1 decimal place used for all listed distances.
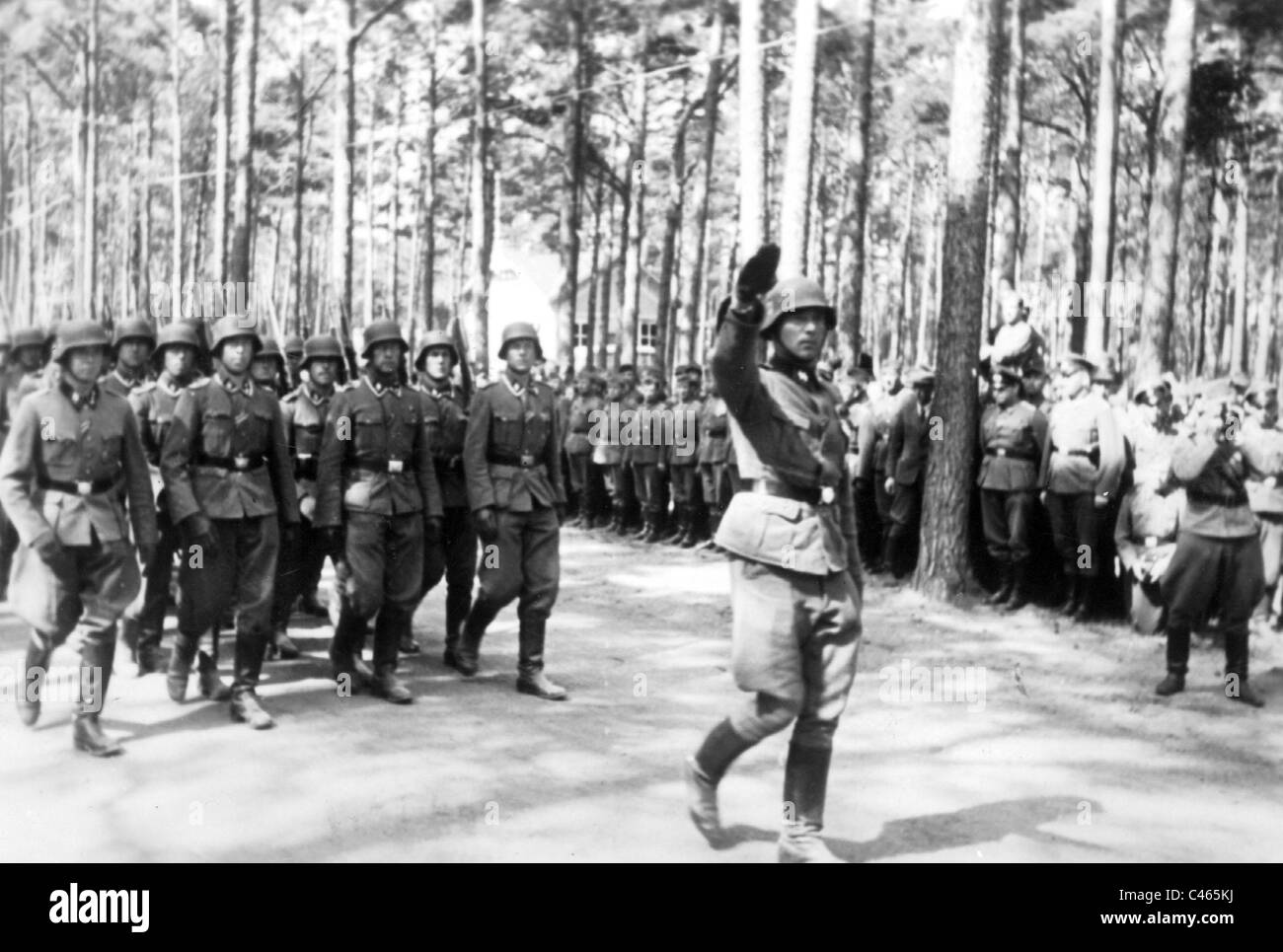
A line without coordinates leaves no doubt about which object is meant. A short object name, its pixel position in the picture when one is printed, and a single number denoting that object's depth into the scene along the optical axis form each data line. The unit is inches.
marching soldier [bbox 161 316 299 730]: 293.3
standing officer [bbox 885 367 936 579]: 496.1
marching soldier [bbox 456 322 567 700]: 319.6
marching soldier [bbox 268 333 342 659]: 369.1
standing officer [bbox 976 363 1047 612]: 439.8
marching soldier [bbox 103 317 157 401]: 368.2
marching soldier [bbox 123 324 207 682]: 343.9
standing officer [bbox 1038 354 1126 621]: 413.7
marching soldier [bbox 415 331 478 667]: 353.4
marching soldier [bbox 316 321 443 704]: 310.7
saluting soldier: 203.8
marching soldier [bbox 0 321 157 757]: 265.9
